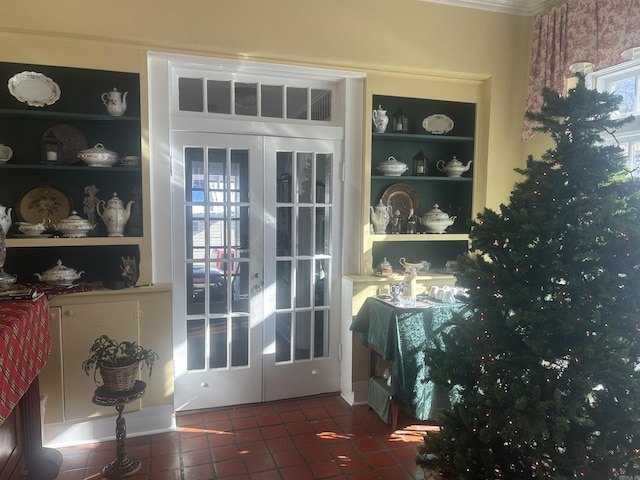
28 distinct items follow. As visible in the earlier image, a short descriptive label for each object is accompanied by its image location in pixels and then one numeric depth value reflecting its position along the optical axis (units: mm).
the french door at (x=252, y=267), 3457
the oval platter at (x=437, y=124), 3990
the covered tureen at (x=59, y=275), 3068
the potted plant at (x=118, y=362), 2693
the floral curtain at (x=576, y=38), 2996
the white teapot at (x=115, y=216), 3170
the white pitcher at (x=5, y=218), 2943
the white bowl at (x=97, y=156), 3107
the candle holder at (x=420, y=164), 3971
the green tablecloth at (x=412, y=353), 3072
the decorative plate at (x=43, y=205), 3201
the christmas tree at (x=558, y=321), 1649
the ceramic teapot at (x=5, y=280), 2957
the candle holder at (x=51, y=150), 3117
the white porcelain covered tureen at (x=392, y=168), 3799
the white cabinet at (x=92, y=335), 2963
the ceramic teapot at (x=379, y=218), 3797
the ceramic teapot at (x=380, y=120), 3768
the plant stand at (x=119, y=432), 2672
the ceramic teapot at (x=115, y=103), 3152
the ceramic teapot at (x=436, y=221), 3910
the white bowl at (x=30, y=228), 3025
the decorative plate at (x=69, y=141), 3242
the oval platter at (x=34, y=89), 3014
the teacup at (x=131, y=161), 3207
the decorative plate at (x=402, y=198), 3988
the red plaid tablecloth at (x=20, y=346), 1853
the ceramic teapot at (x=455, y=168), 3934
